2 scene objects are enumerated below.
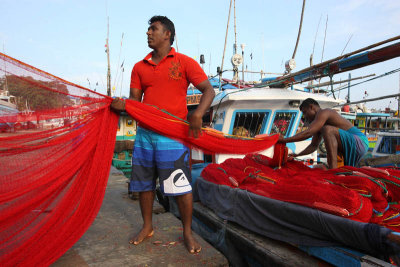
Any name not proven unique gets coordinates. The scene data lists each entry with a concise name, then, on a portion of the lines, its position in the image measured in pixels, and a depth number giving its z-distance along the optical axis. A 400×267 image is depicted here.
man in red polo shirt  2.14
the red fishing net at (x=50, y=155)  1.70
